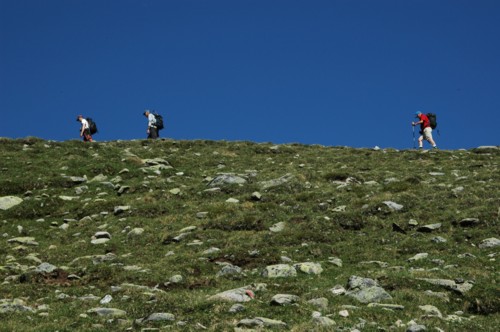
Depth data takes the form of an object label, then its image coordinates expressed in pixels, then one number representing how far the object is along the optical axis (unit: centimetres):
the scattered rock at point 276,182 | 2530
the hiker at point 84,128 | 4338
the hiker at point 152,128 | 4294
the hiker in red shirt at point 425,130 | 4000
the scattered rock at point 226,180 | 2589
